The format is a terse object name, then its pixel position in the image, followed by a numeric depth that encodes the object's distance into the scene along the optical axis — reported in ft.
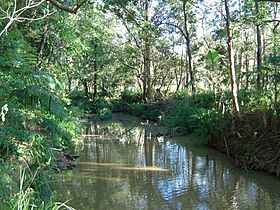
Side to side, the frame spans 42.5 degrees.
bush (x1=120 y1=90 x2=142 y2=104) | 90.11
